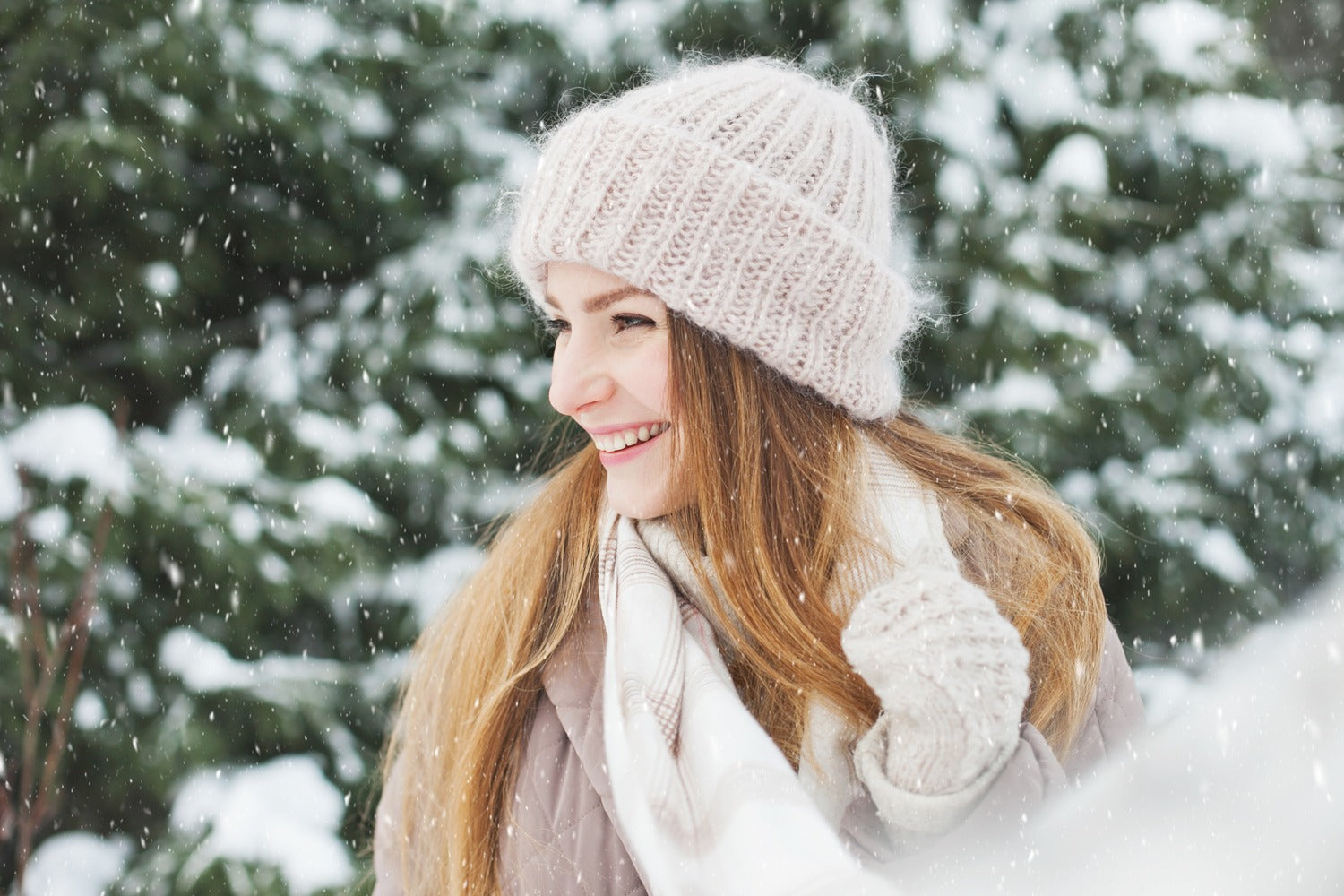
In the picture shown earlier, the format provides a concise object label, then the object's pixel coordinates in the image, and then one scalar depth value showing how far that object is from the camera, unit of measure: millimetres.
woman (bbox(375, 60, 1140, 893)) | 1252
